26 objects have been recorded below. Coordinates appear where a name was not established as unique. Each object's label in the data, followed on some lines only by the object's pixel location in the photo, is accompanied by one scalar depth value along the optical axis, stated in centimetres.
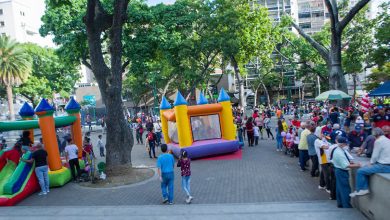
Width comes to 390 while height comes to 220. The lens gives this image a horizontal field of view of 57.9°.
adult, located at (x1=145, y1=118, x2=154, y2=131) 1846
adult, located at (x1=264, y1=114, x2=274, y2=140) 2095
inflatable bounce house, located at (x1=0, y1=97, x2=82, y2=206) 1012
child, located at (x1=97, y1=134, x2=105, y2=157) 1814
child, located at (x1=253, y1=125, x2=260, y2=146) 1851
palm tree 3584
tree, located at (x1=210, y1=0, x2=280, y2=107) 2664
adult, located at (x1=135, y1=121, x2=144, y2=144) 2180
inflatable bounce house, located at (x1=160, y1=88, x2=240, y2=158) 1537
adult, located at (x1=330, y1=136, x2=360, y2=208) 740
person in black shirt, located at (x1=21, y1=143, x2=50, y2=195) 1055
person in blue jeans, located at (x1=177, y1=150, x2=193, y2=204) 875
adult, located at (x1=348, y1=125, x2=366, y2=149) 1116
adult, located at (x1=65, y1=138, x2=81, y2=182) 1211
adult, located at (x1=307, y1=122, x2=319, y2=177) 1026
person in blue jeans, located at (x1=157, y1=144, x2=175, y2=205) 858
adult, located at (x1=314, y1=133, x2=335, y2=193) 859
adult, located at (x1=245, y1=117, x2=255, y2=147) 1802
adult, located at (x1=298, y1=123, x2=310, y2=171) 1138
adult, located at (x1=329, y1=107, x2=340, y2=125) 1723
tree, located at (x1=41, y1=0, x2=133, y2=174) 1232
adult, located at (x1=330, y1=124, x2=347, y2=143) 1130
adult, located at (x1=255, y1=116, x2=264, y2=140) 2036
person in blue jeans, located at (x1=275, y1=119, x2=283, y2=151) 1608
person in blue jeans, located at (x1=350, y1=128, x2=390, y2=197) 644
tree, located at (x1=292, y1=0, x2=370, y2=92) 1809
